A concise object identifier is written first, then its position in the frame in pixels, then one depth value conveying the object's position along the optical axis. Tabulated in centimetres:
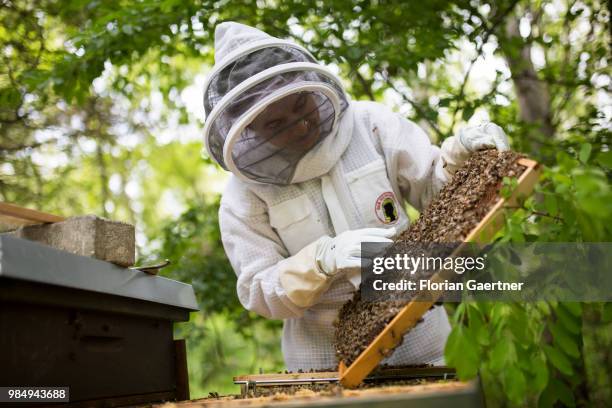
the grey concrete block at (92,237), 206
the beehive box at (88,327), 166
